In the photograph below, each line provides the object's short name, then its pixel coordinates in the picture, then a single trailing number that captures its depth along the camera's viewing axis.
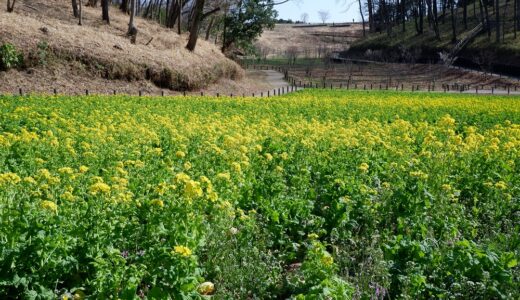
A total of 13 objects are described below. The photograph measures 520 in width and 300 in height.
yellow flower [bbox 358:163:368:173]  7.70
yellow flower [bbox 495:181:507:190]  7.38
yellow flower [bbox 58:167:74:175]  6.04
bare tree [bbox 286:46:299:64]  94.64
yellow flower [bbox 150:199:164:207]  5.25
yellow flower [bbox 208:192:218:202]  5.74
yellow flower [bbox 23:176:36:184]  5.64
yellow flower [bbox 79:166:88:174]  6.37
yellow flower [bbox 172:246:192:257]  4.28
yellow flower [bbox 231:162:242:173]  7.32
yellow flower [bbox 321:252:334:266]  4.61
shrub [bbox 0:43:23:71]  27.56
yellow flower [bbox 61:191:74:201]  5.22
